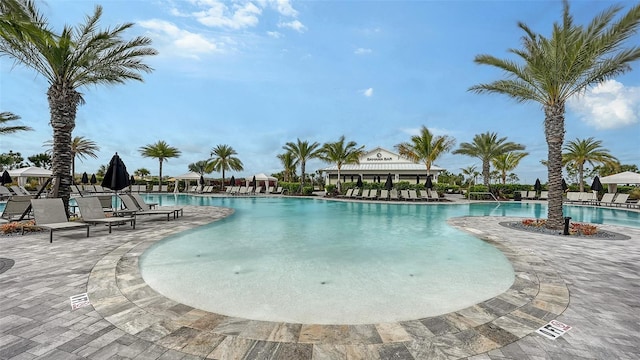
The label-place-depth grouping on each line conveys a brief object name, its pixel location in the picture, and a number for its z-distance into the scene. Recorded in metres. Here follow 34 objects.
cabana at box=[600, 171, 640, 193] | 21.08
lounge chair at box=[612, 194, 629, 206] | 18.92
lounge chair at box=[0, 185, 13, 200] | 19.95
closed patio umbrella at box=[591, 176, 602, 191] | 20.17
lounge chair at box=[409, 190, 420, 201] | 23.23
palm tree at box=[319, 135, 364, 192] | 30.38
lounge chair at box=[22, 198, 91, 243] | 7.25
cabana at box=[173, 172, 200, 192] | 36.28
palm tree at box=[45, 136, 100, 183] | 30.97
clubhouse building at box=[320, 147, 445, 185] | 34.59
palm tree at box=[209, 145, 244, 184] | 38.53
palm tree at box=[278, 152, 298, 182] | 38.44
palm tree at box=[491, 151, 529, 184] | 33.31
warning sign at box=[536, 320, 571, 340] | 2.83
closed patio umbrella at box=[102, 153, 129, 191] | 10.19
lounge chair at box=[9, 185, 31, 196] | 20.23
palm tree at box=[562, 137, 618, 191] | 27.02
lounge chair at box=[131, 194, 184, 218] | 11.32
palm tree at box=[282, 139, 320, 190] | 32.19
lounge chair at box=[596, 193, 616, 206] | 20.02
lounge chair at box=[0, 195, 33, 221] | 8.95
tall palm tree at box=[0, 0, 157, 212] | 8.87
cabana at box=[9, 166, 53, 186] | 24.17
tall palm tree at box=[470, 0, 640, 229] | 8.56
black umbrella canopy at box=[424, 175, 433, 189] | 24.19
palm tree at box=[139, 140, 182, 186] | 36.16
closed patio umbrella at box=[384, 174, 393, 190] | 23.54
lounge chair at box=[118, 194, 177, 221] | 10.91
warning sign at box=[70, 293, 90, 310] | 3.38
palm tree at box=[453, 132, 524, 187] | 27.95
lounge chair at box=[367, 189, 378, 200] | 24.63
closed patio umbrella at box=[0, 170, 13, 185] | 21.98
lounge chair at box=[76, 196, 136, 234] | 8.27
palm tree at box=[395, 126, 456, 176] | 26.42
